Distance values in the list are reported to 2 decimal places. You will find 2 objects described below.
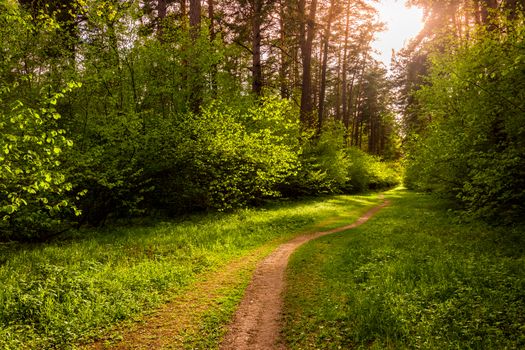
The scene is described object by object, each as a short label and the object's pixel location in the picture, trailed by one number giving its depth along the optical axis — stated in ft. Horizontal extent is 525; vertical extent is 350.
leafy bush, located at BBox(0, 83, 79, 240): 20.29
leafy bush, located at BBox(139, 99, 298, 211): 49.93
